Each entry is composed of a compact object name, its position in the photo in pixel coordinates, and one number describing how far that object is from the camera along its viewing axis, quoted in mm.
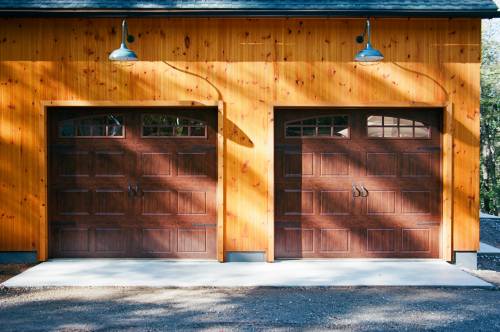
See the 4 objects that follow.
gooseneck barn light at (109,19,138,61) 7483
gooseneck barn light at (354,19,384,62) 7523
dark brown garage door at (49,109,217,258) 8516
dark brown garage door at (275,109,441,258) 8531
